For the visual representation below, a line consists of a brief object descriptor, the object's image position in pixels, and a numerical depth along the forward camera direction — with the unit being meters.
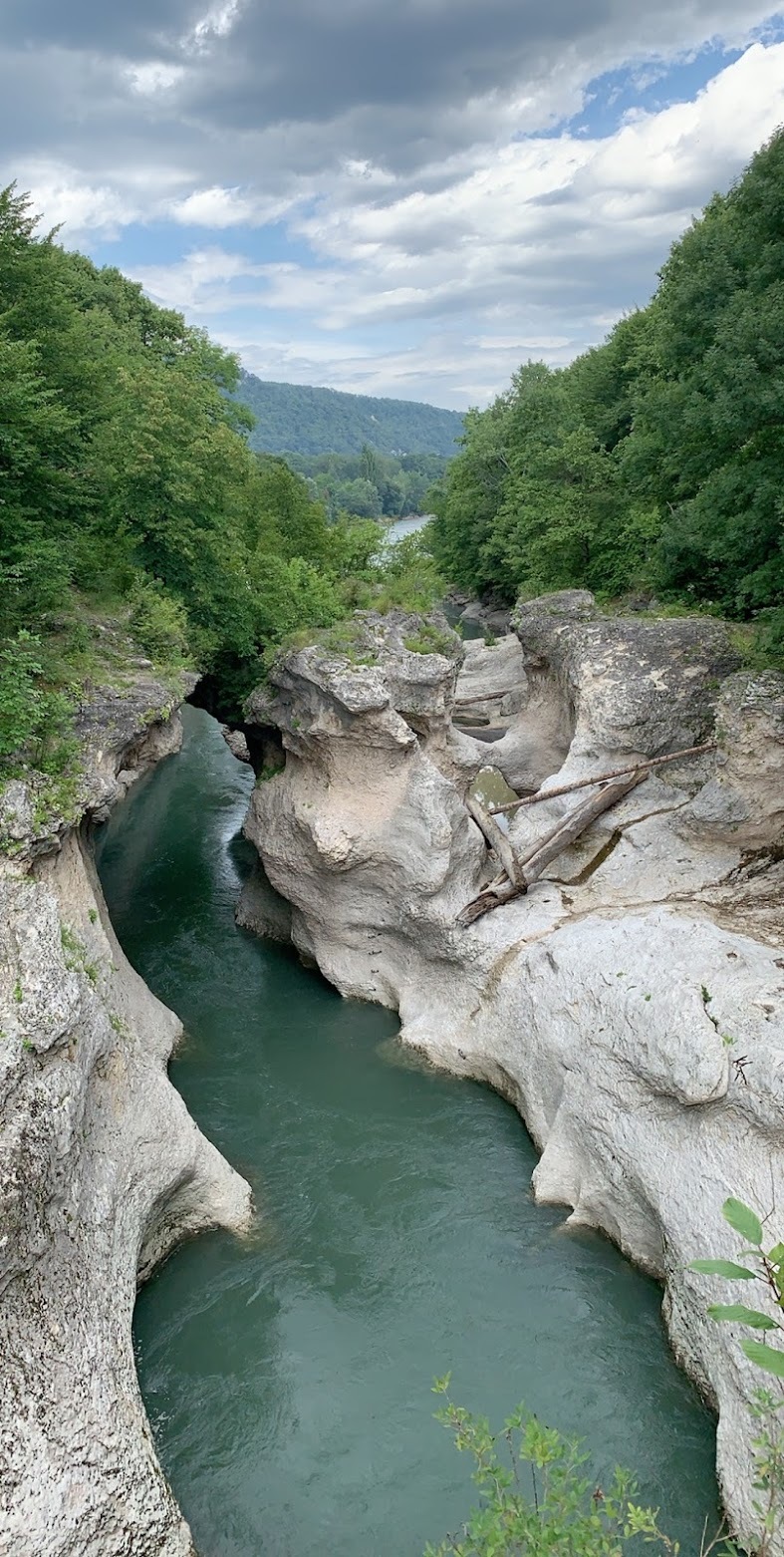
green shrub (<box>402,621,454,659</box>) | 18.44
